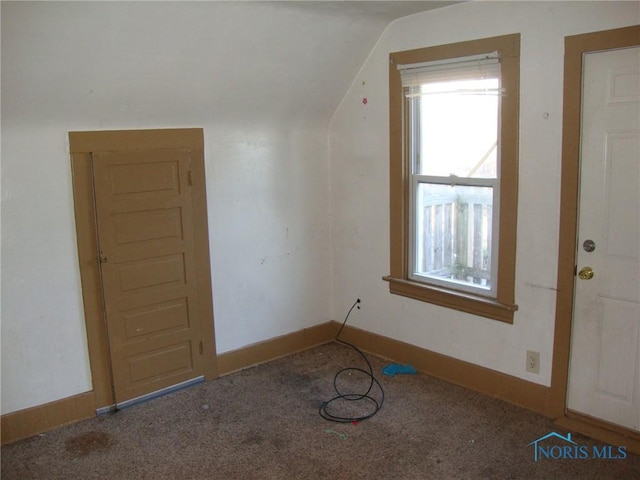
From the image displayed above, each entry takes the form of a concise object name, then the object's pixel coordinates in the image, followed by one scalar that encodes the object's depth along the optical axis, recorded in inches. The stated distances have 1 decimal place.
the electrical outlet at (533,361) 128.4
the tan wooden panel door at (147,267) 133.2
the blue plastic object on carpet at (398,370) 152.7
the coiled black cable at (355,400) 131.7
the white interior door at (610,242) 109.6
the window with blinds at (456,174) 128.2
